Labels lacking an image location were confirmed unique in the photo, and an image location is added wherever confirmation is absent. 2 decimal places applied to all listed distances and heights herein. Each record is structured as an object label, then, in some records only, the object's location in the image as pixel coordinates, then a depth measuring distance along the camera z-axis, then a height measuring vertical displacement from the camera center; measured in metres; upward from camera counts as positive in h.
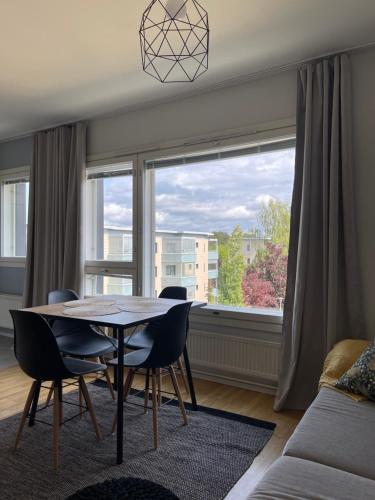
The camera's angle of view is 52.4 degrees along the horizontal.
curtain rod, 2.76 +1.47
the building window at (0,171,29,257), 5.16 +0.54
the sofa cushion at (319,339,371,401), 2.25 -0.65
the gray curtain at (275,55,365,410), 2.73 +0.10
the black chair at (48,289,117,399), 2.65 -0.66
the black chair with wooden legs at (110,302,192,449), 2.29 -0.59
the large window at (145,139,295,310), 3.30 +0.29
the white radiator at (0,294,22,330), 4.99 -0.71
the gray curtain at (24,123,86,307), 4.22 +0.45
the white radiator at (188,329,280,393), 3.15 -0.92
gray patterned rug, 1.96 -1.19
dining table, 2.15 -0.39
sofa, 1.25 -0.78
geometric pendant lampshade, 1.85 +1.47
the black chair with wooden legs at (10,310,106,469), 2.05 -0.58
